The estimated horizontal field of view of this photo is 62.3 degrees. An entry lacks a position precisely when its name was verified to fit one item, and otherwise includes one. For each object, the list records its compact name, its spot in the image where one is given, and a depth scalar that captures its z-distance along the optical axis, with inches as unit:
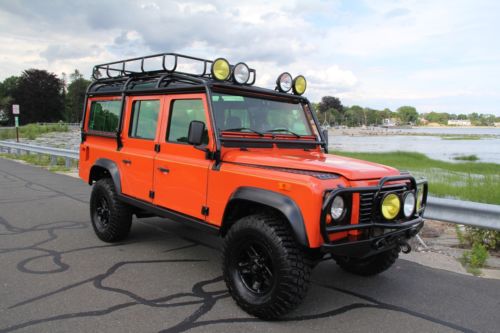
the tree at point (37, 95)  3467.0
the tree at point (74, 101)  4109.0
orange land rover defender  127.3
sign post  958.4
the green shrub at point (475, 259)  187.2
